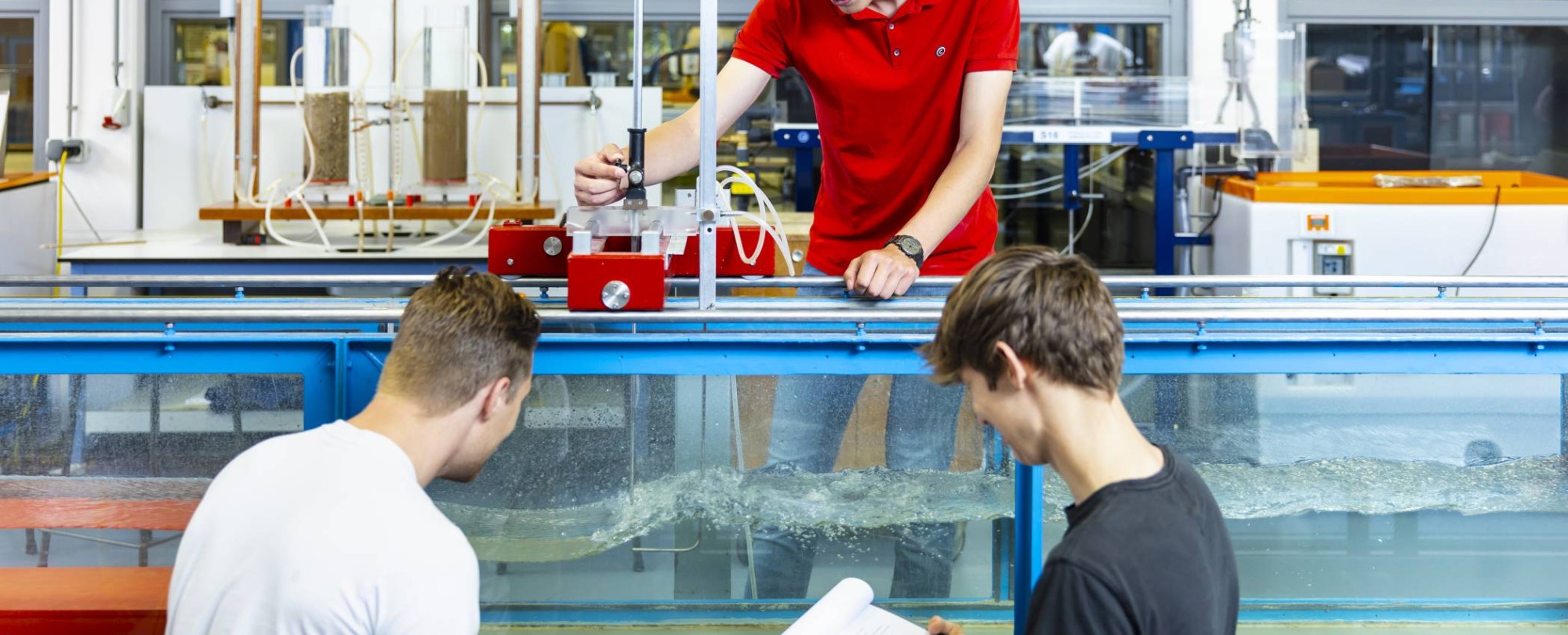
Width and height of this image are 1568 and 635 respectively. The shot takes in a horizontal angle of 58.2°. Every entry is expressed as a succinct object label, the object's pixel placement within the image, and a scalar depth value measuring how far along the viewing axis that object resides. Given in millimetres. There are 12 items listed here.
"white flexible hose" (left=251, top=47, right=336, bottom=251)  3387
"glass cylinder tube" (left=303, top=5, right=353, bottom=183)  3477
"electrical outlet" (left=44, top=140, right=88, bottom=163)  3961
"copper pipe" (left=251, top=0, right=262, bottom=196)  3660
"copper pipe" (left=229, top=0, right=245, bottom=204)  3605
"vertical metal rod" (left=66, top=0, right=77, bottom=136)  4164
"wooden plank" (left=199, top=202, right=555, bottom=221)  3447
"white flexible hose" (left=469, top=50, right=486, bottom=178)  3576
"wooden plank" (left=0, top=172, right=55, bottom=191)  3614
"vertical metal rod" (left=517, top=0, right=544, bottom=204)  3793
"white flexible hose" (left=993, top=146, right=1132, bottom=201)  4522
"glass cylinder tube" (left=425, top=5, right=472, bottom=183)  3557
